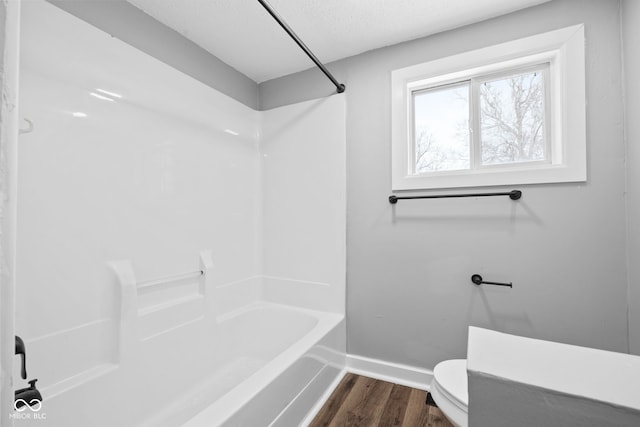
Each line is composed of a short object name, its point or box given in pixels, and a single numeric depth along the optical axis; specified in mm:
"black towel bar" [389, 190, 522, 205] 1545
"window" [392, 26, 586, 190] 1461
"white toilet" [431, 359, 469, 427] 1106
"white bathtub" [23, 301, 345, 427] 1140
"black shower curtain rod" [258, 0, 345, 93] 1259
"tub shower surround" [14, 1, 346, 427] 1171
